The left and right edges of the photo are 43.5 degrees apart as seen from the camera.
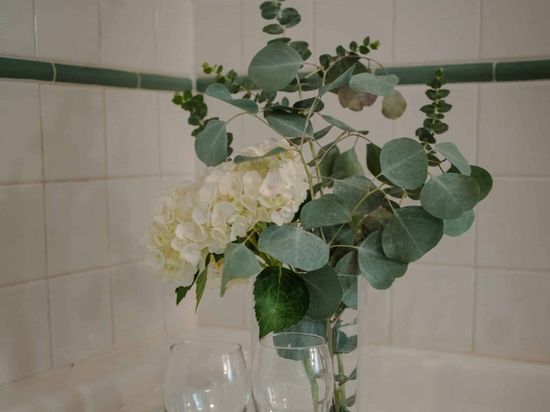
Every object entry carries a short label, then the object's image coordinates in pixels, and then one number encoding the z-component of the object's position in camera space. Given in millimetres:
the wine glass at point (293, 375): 764
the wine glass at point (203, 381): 840
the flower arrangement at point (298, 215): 718
